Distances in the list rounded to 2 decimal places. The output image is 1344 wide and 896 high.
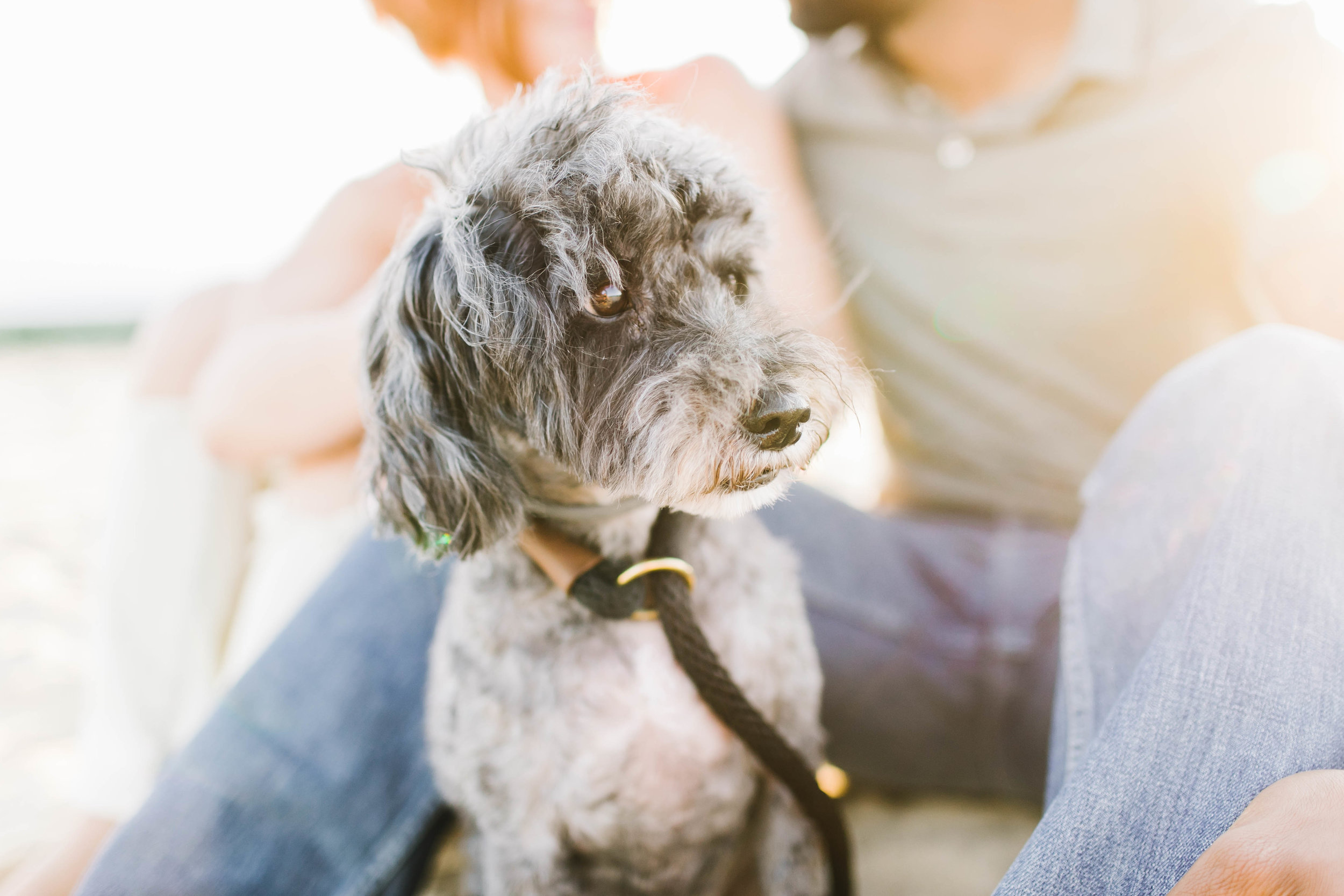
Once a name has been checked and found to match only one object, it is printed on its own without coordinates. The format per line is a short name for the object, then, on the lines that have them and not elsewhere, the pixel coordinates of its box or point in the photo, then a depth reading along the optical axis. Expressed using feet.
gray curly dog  1.25
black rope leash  1.31
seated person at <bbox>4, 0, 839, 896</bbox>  1.70
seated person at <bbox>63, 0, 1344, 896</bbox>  1.17
